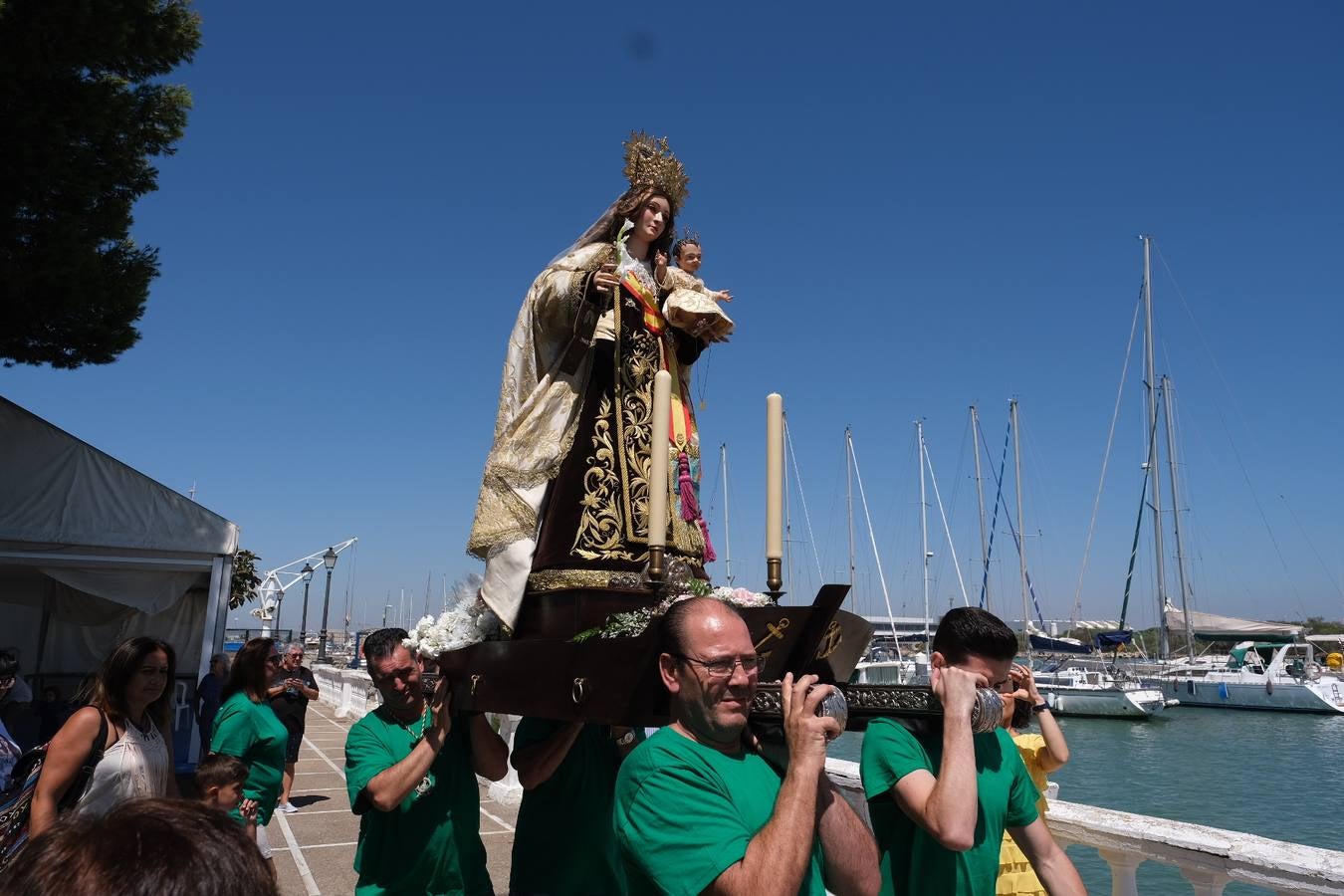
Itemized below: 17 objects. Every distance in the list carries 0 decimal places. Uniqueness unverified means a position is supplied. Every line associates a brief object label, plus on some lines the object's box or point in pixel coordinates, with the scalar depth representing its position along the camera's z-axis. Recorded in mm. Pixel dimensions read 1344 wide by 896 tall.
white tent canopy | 9852
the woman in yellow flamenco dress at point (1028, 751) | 3180
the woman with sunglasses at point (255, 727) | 5023
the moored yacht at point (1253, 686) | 36844
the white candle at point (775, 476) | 2760
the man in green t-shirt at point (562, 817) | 3268
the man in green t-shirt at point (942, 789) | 2256
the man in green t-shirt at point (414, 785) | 3189
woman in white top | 3418
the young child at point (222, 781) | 4289
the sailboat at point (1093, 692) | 35656
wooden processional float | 2289
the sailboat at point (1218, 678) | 37000
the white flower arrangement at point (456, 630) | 3287
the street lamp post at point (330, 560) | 23125
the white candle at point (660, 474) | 2645
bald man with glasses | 1798
